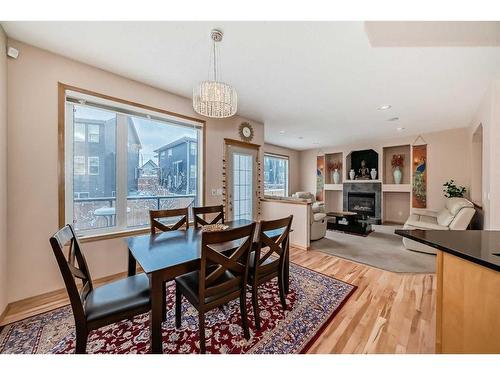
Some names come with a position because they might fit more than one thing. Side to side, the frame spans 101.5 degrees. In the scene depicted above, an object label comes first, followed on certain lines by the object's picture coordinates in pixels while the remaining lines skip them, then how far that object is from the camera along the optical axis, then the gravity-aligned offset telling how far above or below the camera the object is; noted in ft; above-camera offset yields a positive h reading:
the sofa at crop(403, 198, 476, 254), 11.06 -2.04
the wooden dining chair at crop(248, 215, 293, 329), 5.63 -2.28
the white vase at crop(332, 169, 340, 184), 24.47 +1.19
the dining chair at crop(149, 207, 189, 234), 7.52 -1.14
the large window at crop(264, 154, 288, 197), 23.65 +1.49
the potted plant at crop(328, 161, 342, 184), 24.53 +2.22
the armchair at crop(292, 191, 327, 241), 13.99 -2.45
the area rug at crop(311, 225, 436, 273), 9.95 -3.79
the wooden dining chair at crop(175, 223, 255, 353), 4.50 -2.38
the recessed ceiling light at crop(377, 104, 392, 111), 11.60 +4.67
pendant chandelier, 6.31 +2.88
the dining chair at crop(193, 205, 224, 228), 8.69 -1.07
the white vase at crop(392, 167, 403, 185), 20.23 +1.19
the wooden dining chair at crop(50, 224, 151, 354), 3.91 -2.50
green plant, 15.60 -0.23
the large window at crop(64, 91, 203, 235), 7.74 +1.02
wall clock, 13.47 +3.72
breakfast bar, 3.20 -1.82
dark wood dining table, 4.32 -1.69
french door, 12.94 +0.37
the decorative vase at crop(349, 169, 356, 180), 23.04 +1.46
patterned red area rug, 4.97 -3.91
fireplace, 21.77 -1.73
